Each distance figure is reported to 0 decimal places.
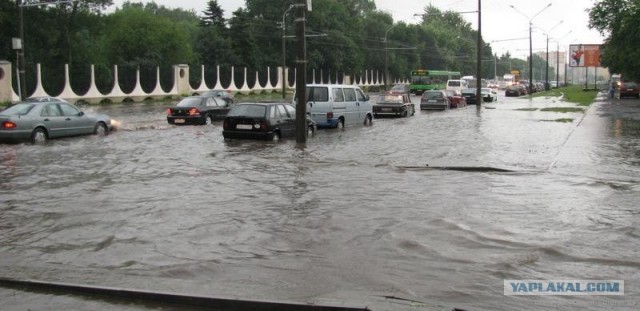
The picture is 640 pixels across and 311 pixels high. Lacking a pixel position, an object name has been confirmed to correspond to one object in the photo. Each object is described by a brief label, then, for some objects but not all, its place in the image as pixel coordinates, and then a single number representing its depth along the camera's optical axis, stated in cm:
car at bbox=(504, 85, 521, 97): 7625
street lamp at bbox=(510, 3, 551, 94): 6760
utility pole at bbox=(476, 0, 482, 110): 4445
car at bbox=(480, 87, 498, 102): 5791
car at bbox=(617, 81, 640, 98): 6181
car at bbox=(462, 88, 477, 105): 5500
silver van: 2512
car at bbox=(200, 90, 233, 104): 4358
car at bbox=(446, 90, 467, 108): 4706
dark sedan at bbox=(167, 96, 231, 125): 2798
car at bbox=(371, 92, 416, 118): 3450
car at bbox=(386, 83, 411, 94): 6941
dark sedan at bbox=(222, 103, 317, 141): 2039
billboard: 9000
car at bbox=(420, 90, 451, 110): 4316
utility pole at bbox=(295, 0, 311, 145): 1978
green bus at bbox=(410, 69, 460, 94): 7475
